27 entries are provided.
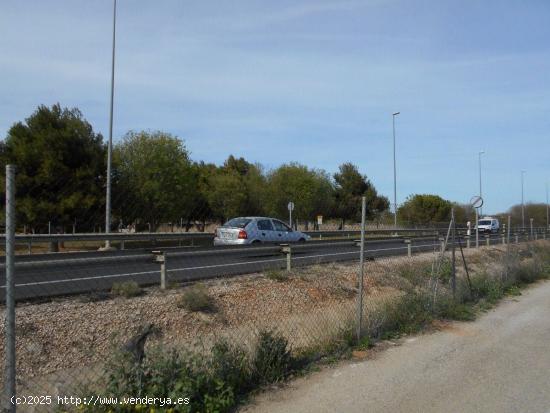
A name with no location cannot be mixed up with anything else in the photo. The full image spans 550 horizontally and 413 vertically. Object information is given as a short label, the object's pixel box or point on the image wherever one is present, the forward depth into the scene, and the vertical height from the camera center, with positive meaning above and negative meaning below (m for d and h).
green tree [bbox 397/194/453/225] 62.63 +2.45
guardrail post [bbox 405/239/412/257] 18.47 -0.62
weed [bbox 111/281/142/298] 9.56 -1.07
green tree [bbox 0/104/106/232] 28.20 +2.98
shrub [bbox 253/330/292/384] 5.85 -1.40
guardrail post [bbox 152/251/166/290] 10.30 -0.62
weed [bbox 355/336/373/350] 7.30 -1.52
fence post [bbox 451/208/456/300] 10.42 -0.77
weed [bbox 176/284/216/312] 9.38 -1.23
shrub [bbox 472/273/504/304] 11.88 -1.31
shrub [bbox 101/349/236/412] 4.65 -1.32
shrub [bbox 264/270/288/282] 12.12 -1.04
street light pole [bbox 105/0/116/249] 23.97 +4.06
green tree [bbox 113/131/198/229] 32.91 +3.00
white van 47.44 +0.40
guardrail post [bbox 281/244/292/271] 13.09 -0.57
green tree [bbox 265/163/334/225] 48.62 +3.23
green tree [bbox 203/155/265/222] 46.00 +2.77
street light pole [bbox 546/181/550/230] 73.56 +2.25
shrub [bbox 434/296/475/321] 9.60 -1.43
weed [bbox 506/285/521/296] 13.10 -1.47
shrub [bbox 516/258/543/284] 15.15 -1.21
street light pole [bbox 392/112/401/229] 41.94 +3.70
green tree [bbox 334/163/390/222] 57.81 +3.99
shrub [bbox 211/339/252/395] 5.35 -1.37
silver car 19.59 -0.14
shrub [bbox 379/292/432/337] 8.38 -1.36
